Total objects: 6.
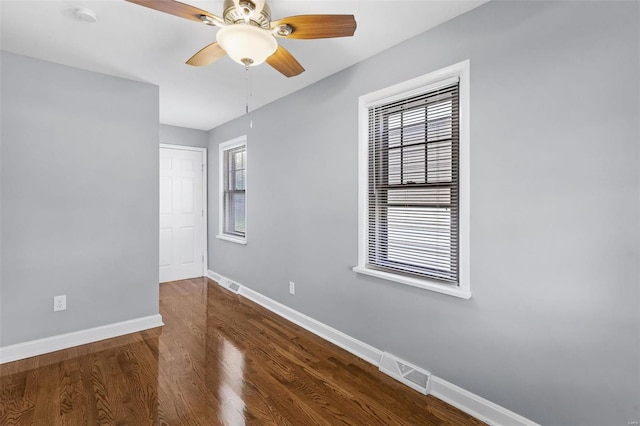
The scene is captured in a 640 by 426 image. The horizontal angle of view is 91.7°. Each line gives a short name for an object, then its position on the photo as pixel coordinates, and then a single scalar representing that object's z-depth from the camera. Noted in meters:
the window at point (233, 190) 4.50
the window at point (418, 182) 2.04
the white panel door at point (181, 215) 4.84
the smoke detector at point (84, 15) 1.95
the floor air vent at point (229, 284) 4.35
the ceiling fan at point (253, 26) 1.50
